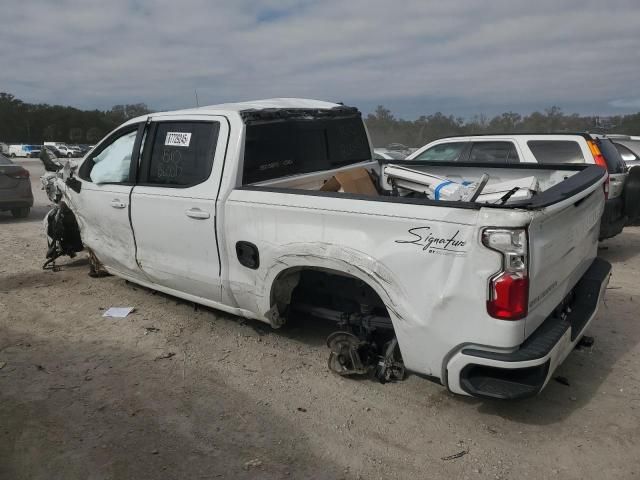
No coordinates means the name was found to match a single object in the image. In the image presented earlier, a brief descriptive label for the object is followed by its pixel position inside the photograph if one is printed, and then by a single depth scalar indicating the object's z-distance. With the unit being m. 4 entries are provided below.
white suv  6.81
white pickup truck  2.69
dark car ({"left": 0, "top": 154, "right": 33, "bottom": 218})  10.59
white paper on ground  4.96
